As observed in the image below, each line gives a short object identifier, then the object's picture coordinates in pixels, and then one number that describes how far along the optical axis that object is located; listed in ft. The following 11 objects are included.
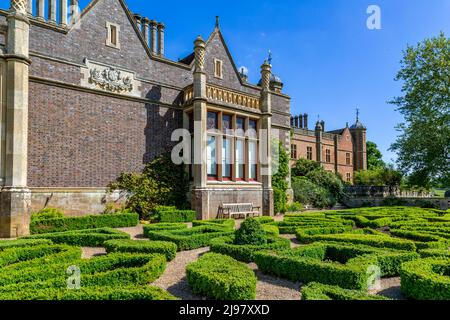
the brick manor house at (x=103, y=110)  35.76
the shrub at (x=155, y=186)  48.55
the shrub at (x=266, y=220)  40.82
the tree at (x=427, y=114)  75.05
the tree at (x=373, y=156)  194.90
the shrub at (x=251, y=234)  24.16
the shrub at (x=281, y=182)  64.39
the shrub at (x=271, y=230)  31.12
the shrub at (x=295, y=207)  69.26
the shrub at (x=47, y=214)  37.77
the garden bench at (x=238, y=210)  52.70
